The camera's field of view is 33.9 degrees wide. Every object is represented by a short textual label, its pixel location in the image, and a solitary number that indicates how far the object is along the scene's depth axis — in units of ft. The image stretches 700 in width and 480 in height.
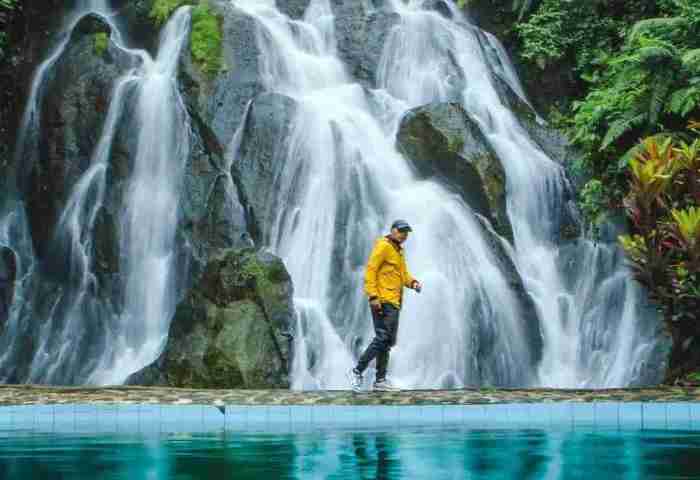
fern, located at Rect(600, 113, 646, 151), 59.00
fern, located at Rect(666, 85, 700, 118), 56.08
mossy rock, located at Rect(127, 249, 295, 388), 49.93
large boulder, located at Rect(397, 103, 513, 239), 62.28
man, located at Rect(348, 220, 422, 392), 39.93
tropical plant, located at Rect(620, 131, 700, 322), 46.78
